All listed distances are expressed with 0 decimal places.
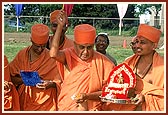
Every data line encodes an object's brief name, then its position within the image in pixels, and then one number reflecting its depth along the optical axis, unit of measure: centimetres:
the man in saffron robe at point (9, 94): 436
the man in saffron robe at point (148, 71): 412
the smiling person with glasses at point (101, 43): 540
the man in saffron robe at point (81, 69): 416
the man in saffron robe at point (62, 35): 487
